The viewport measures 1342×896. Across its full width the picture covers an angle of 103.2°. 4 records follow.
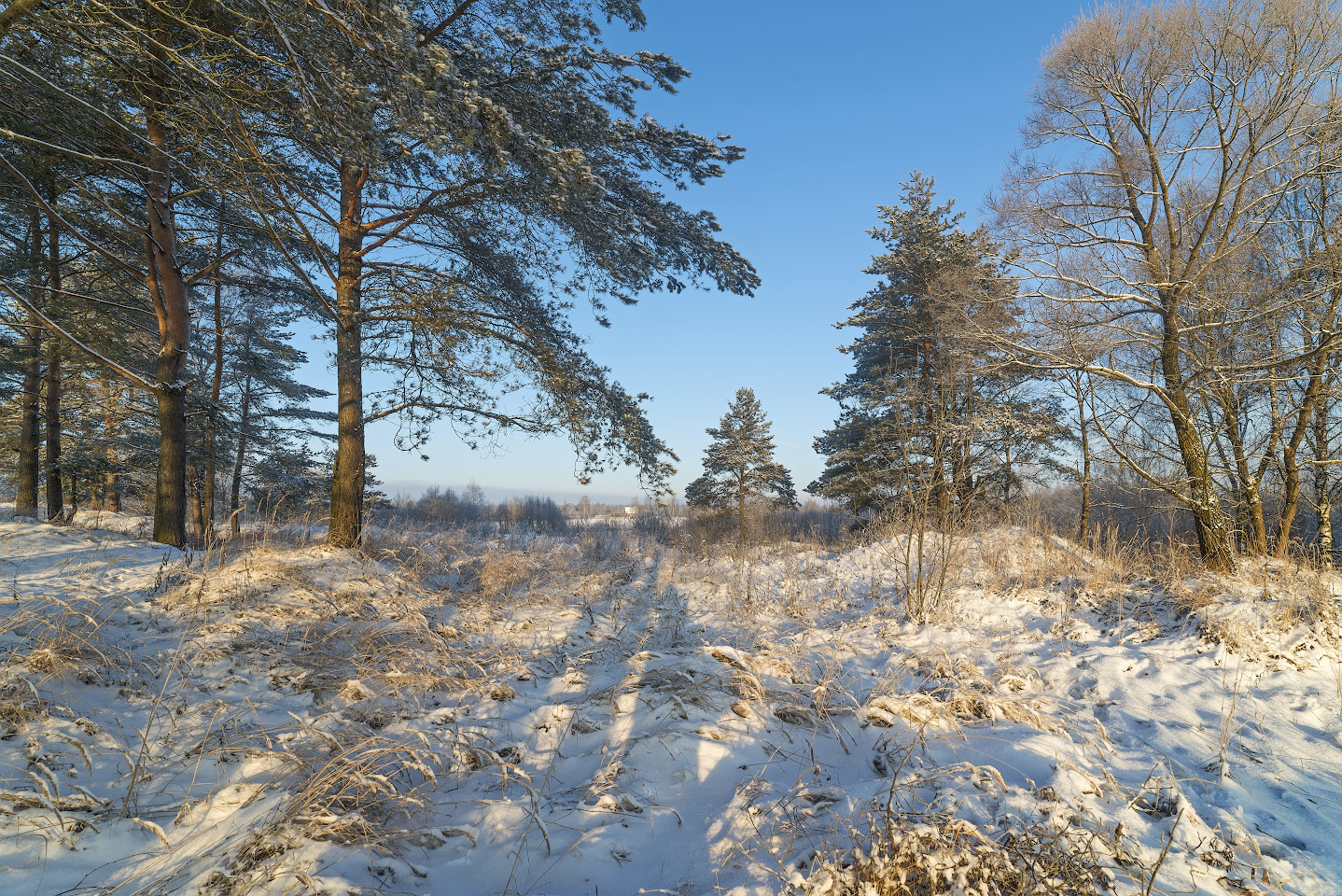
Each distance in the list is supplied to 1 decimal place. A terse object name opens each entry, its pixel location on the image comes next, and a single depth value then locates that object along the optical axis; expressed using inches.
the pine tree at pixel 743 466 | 844.0
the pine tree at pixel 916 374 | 537.0
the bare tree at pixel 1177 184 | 260.2
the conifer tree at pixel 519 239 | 228.1
